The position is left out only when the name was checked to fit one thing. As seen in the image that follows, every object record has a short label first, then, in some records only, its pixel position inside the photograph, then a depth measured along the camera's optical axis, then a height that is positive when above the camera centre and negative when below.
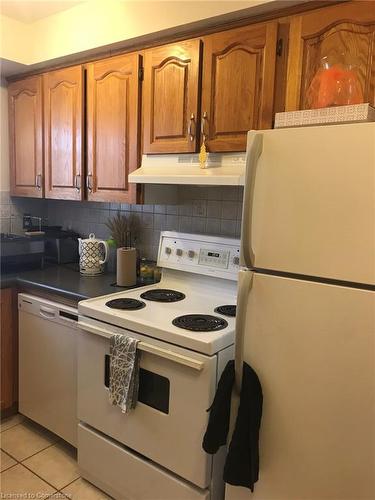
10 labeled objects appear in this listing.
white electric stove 1.52 -0.71
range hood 1.71 +0.15
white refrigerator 1.18 -0.32
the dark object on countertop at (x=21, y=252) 2.48 -0.36
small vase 2.23 -0.37
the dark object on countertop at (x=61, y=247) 2.76 -0.35
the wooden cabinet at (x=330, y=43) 1.44 +0.63
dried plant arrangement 2.54 -0.19
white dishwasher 2.11 -0.94
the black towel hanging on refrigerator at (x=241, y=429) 1.38 -0.79
